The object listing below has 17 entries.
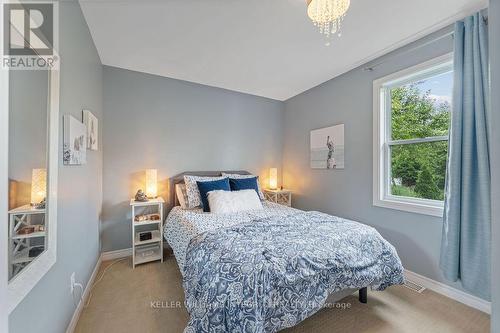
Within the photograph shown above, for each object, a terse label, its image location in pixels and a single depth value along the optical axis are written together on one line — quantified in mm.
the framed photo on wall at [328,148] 3018
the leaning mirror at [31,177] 878
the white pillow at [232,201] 2605
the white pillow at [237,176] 3259
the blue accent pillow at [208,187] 2722
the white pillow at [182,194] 2920
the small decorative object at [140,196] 2719
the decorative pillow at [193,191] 2865
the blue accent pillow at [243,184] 3098
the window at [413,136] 2139
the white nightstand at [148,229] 2609
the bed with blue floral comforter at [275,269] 1242
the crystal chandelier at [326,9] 1522
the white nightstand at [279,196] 3699
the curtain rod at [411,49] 1949
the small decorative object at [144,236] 2711
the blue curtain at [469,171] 1699
